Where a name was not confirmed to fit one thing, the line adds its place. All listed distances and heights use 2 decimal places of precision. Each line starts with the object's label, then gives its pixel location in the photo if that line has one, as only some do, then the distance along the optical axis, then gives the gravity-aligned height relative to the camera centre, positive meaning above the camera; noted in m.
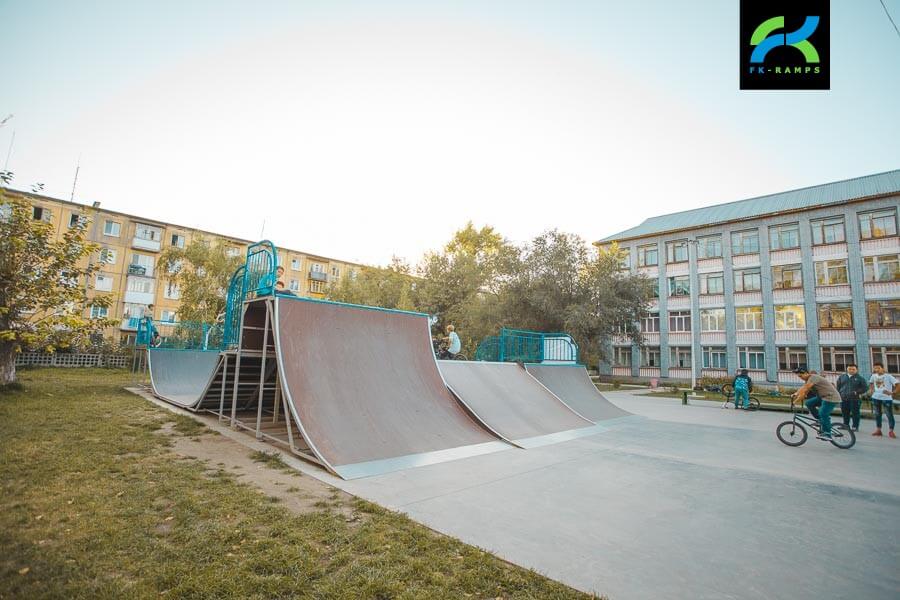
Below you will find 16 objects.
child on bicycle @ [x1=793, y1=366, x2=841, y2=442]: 8.33 -0.59
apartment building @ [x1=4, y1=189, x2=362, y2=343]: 36.03 +6.78
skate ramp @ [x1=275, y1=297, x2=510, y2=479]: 5.96 -0.80
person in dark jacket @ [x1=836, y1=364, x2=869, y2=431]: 10.01 -0.48
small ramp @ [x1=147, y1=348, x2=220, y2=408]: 12.55 -1.18
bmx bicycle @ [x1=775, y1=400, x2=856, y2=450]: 8.44 -1.34
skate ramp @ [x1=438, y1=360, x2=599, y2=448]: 8.22 -1.15
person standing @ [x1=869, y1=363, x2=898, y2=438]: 10.69 -0.46
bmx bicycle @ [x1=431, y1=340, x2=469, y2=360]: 13.56 -0.15
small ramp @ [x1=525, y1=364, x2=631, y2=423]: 11.55 -1.04
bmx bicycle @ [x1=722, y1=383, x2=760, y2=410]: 16.65 -1.53
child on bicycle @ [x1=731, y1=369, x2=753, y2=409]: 16.88 -1.08
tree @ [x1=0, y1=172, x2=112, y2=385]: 9.93 +0.99
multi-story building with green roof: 25.98 +5.37
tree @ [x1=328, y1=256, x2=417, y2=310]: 34.59 +4.56
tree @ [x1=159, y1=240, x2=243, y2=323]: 27.23 +3.68
